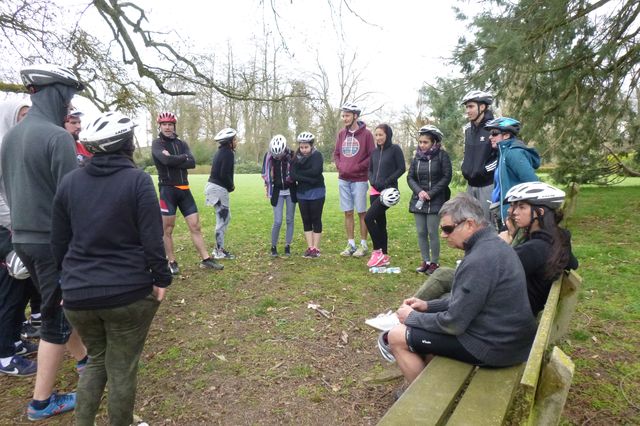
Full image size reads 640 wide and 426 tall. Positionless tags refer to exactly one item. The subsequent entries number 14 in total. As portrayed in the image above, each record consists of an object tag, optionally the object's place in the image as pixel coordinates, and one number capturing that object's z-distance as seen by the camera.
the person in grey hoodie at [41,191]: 2.85
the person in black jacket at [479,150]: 4.98
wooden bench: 1.74
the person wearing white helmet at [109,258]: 2.38
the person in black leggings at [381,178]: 6.02
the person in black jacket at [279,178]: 6.57
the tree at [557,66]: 7.86
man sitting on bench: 2.40
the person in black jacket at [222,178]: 6.39
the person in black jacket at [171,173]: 5.71
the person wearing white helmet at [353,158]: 6.54
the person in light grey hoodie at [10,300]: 3.50
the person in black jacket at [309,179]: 6.55
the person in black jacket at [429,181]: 5.54
